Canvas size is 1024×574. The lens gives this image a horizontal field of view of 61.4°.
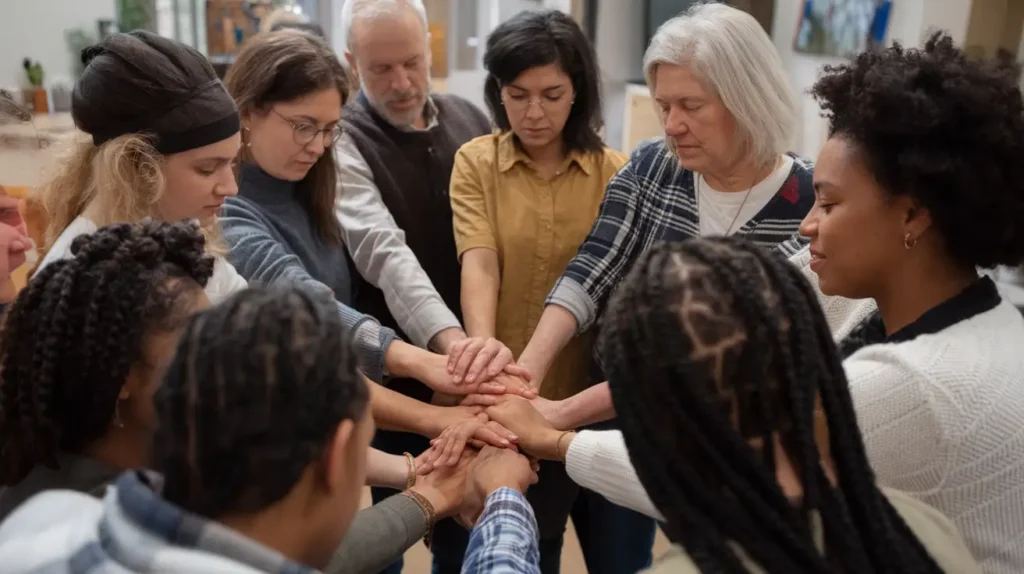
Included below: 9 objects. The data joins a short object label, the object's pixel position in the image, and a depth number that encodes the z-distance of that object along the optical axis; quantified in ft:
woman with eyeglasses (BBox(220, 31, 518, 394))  5.57
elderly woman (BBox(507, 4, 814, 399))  5.60
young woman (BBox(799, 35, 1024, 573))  3.50
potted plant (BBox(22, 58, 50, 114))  13.51
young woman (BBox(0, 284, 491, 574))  2.50
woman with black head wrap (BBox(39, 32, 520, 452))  4.66
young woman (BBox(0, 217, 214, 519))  3.26
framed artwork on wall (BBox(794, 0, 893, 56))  9.61
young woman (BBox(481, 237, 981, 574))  2.85
